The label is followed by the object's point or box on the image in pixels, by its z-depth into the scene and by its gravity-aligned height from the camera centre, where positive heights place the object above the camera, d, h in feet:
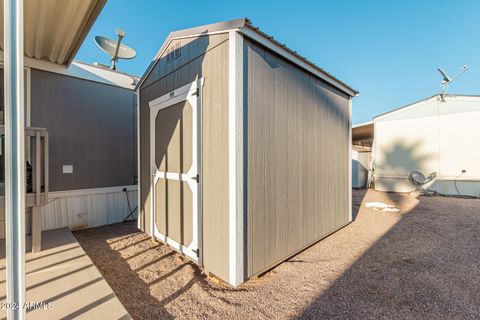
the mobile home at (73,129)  9.15 +1.83
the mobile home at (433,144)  23.39 +1.50
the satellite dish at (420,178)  25.28 -2.22
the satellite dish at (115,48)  15.28 +7.78
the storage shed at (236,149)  7.50 +0.40
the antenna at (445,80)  25.49 +8.60
